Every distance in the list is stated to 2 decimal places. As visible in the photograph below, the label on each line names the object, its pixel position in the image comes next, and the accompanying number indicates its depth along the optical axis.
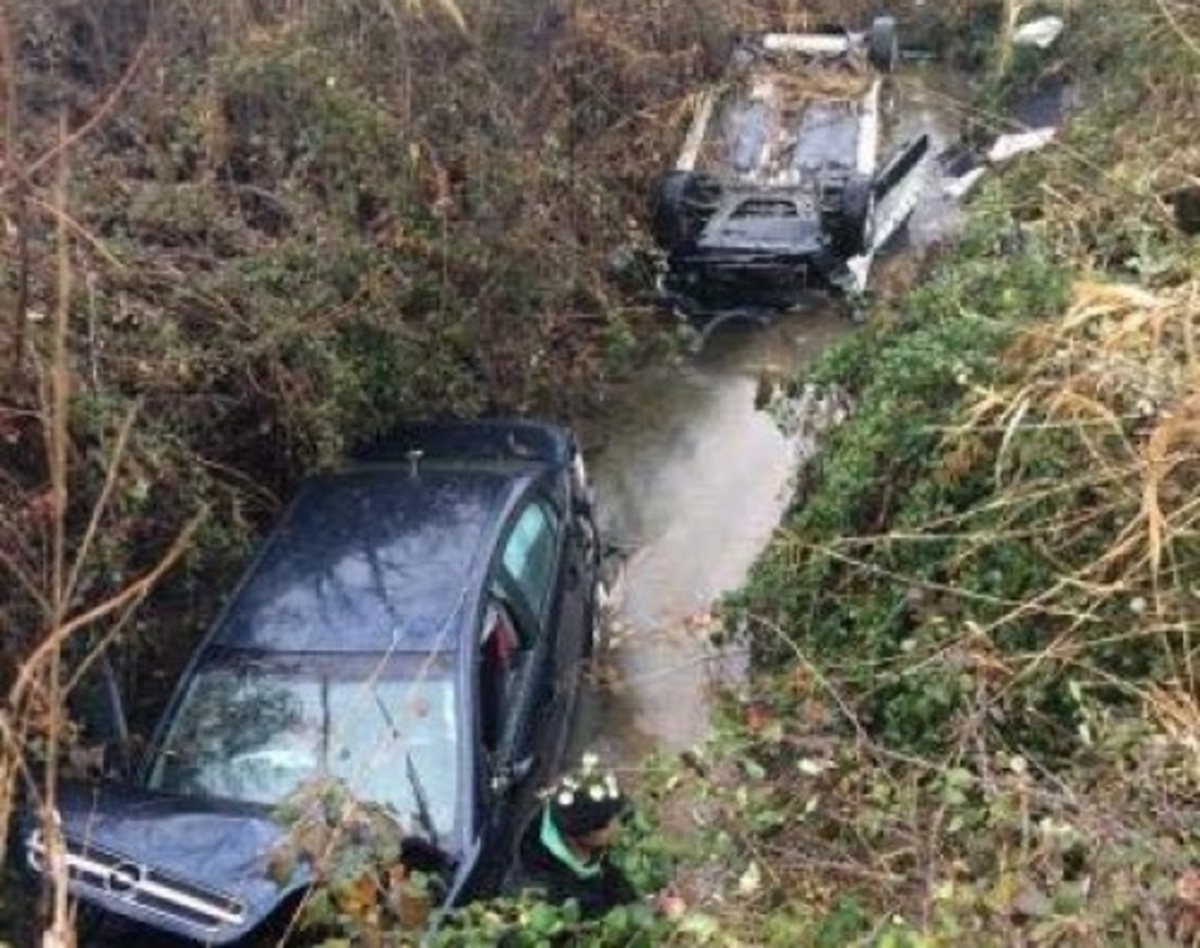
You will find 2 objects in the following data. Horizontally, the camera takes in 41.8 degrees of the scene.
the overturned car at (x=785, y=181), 9.93
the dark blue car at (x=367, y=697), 4.30
